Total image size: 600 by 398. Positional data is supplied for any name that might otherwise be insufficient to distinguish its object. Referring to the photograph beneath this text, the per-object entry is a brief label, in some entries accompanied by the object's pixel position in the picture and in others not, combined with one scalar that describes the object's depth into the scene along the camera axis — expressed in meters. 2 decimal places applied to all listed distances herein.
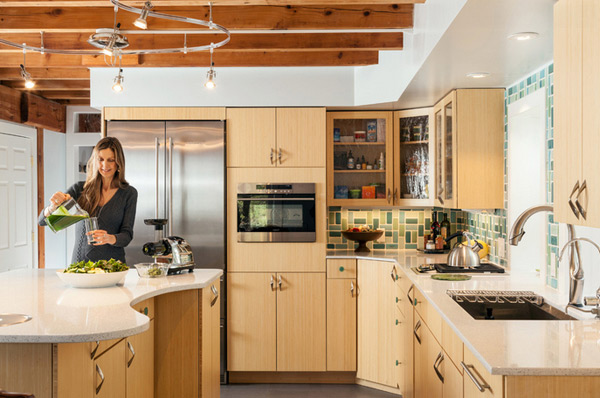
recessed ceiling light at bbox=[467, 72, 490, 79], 3.52
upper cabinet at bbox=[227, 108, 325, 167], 4.81
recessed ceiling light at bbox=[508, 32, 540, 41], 2.63
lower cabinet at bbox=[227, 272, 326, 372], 4.80
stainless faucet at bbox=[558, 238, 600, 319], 2.35
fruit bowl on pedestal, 4.99
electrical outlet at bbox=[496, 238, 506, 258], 4.09
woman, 3.48
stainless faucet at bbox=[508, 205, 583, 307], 2.57
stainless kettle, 3.66
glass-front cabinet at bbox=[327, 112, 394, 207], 5.00
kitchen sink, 2.84
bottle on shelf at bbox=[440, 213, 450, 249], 5.15
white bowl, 2.91
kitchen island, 2.06
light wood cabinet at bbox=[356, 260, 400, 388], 4.54
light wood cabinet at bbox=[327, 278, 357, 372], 4.81
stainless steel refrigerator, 4.77
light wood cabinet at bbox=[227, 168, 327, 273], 4.81
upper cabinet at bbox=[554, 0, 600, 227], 1.84
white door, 5.62
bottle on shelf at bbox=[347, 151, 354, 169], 5.04
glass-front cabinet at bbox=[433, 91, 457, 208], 4.07
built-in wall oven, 4.81
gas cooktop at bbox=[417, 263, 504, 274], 3.73
